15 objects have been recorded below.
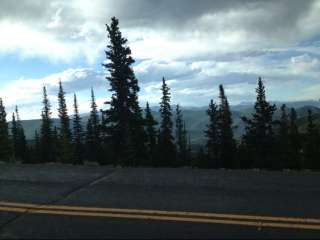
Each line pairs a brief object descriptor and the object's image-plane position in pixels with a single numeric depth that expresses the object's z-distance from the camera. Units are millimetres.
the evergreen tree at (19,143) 59216
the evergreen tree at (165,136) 43439
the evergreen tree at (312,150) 42584
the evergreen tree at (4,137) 45104
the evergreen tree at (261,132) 38868
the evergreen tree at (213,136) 45146
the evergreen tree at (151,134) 46627
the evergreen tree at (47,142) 55906
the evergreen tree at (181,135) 64791
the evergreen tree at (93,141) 52183
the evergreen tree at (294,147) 40532
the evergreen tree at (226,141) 42759
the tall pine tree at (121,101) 30850
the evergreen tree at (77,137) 55718
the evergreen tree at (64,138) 51855
